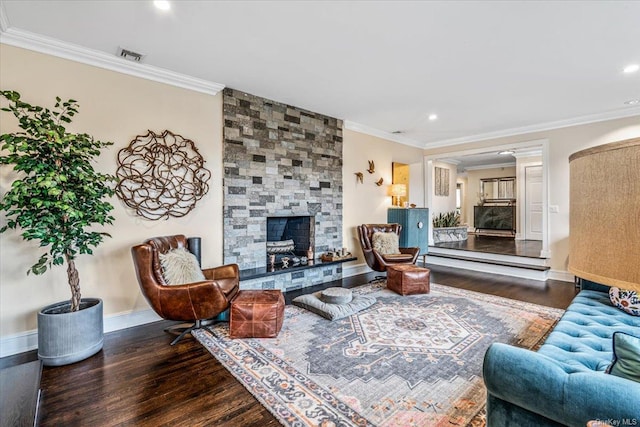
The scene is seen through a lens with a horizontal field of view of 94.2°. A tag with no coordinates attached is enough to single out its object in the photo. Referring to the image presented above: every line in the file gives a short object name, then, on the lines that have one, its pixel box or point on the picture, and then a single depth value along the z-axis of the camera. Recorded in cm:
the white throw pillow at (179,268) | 283
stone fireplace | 395
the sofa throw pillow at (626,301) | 233
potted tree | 223
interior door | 847
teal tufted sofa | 104
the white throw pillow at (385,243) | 503
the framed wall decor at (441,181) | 923
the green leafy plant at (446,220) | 870
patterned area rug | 184
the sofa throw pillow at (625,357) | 115
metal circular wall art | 318
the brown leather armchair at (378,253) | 480
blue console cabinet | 588
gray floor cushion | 331
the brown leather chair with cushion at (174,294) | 266
